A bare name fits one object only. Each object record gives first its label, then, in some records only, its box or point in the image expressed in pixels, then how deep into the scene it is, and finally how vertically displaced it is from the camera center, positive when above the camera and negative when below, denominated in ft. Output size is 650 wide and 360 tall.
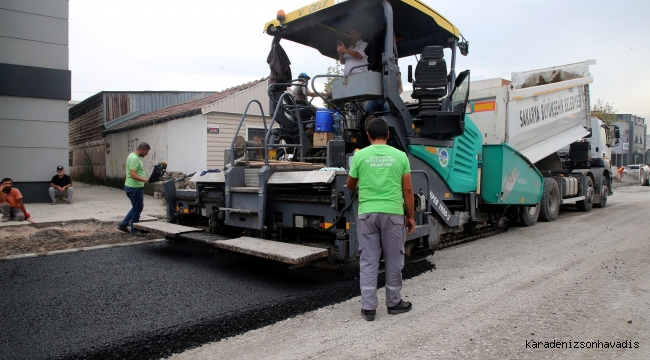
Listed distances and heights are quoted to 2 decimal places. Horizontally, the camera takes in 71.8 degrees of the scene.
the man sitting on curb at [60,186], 39.58 -1.48
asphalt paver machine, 15.07 +0.55
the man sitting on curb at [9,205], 29.86 -2.35
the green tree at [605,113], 90.50 +11.34
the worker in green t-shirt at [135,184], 23.86 -0.80
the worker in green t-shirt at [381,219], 11.99 -1.37
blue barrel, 18.60 +1.99
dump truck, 27.78 +2.66
